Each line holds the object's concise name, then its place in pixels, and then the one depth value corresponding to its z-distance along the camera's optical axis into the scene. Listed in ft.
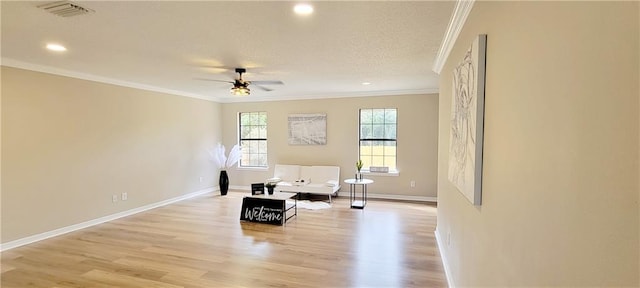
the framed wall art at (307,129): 22.60
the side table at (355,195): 18.54
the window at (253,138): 24.58
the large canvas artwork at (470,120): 5.63
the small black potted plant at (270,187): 16.19
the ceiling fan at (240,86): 13.43
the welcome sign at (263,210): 15.33
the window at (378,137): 21.42
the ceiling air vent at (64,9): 6.97
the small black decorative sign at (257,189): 16.51
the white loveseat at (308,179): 20.65
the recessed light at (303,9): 7.01
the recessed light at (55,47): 10.18
